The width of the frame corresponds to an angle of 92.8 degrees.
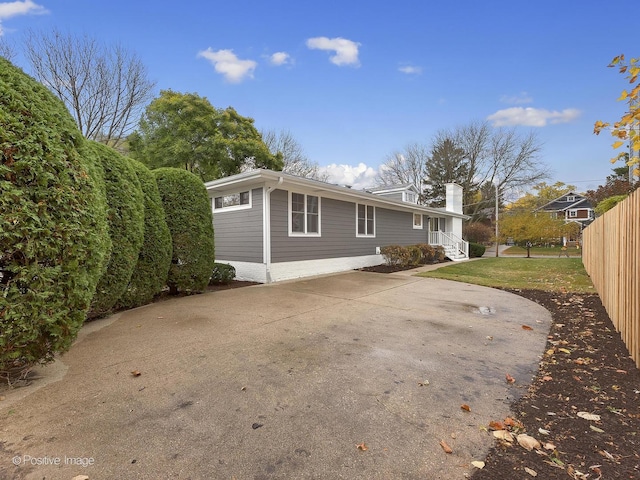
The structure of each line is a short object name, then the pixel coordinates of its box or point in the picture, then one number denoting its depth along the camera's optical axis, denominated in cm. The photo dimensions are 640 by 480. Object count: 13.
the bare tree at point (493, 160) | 2781
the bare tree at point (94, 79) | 1297
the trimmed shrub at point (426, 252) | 1436
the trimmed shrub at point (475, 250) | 2288
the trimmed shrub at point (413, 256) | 1271
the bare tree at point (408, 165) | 3278
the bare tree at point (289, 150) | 2422
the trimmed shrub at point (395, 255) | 1248
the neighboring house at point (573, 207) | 4197
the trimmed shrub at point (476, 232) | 3150
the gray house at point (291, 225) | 877
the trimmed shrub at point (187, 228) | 625
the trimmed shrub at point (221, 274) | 818
